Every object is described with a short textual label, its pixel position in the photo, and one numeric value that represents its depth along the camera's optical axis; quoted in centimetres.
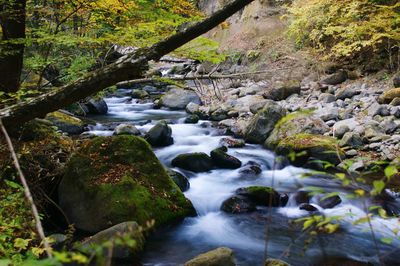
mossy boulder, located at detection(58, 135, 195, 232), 558
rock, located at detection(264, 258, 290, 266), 420
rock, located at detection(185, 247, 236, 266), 446
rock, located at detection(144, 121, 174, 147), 1109
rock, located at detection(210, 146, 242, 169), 927
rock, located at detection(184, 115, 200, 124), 1402
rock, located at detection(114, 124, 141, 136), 1159
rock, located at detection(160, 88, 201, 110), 1716
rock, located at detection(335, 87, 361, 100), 1315
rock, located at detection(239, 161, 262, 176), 913
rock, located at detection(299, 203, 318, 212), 691
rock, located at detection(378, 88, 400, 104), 1126
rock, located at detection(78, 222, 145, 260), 477
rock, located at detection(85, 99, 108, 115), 1539
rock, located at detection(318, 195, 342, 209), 701
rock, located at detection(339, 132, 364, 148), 949
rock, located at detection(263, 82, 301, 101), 1517
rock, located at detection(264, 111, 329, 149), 1076
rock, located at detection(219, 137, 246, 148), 1109
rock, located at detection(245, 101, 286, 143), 1141
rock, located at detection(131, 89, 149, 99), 1933
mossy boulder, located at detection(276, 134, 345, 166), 902
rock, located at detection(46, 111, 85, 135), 1128
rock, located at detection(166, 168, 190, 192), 766
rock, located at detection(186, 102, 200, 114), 1576
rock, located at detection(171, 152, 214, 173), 898
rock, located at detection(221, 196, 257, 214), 699
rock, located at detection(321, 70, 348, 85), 1510
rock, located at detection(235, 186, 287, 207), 708
